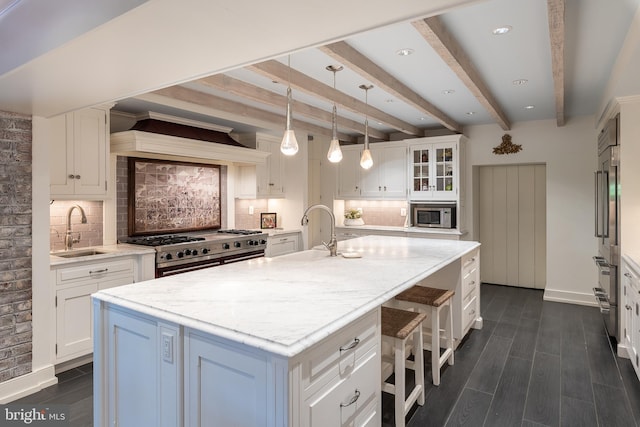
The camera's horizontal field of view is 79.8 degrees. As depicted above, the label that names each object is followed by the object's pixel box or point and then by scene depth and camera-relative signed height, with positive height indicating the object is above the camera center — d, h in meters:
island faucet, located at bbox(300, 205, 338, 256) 3.01 -0.26
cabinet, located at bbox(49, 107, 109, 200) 3.12 +0.51
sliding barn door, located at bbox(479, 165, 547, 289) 5.61 -0.20
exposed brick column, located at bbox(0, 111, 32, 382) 2.59 -0.22
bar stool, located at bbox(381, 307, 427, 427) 2.18 -0.83
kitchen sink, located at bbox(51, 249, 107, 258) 3.31 -0.35
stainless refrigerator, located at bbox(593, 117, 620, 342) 3.39 -0.11
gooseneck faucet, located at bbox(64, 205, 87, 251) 3.44 -0.19
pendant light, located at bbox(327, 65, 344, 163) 3.02 +0.51
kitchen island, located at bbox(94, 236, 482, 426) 1.32 -0.54
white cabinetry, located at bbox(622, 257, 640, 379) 2.74 -0.76
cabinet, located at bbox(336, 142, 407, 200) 5.84 +0.61
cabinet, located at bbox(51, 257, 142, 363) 2.93 -0.70
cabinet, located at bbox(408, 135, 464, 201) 5.36 +0.64
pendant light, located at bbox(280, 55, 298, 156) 2.48 +0.47
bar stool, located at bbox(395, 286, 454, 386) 2.76 -0.72
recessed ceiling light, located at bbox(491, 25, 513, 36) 2.44 +1.17
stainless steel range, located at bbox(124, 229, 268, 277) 3.65 -0.38
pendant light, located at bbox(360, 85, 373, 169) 3.38 +0.48
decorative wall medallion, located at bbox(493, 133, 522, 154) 5.33 +0.91
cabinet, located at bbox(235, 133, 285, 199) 5.11 +0.53
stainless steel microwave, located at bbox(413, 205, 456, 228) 5.37 -0.06
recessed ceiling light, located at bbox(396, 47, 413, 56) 2.77 +1.18
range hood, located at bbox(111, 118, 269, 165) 3.60 +0.71
